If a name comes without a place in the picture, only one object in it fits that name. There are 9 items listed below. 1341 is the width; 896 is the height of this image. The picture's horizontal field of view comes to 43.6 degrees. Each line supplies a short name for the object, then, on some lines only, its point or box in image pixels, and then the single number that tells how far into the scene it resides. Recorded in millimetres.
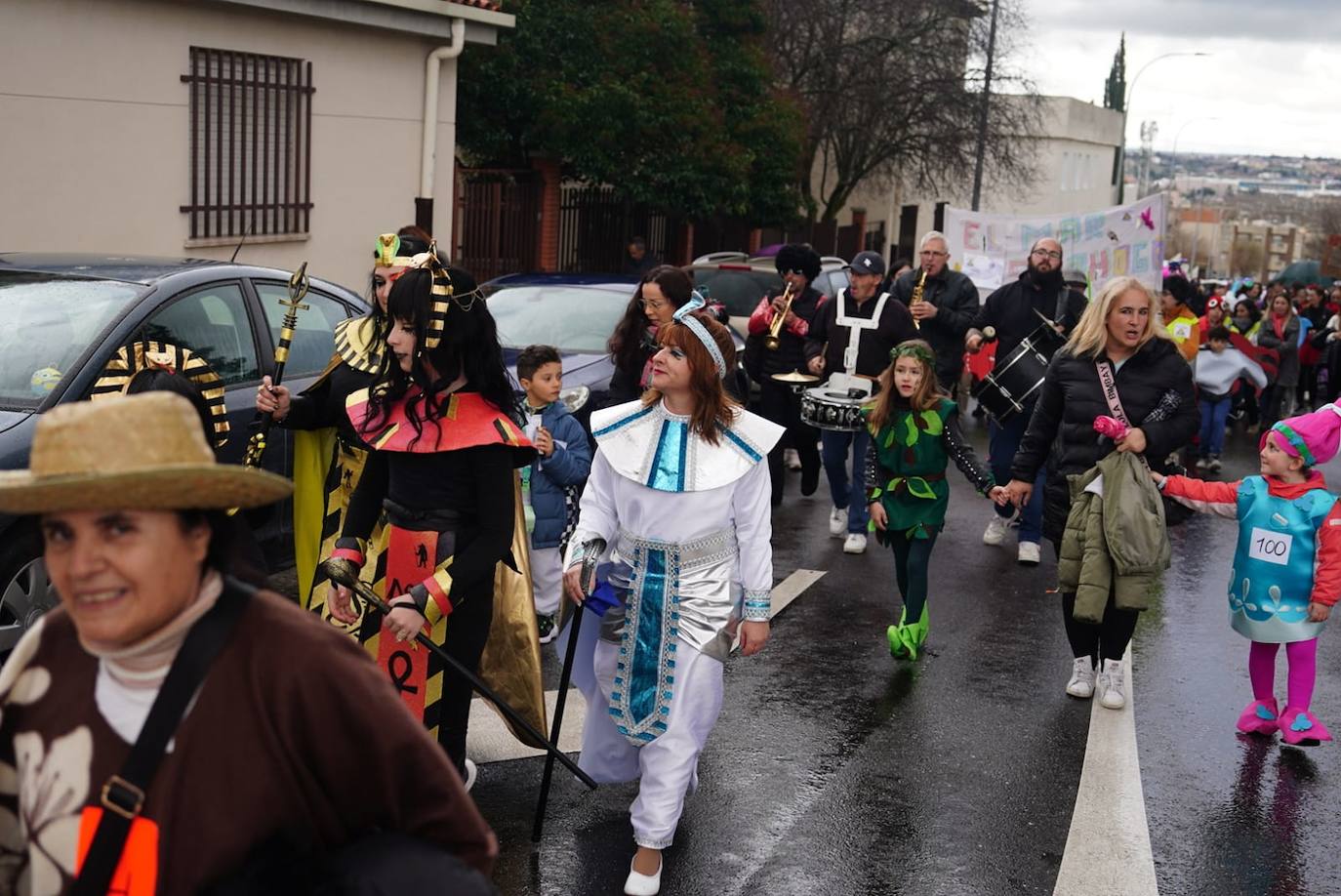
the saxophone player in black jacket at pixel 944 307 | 11562
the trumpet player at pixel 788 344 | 11359
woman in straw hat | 2291
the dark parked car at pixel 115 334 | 6035
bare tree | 32344
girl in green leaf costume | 7844
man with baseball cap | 10508
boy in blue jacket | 7285
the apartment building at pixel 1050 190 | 45250
